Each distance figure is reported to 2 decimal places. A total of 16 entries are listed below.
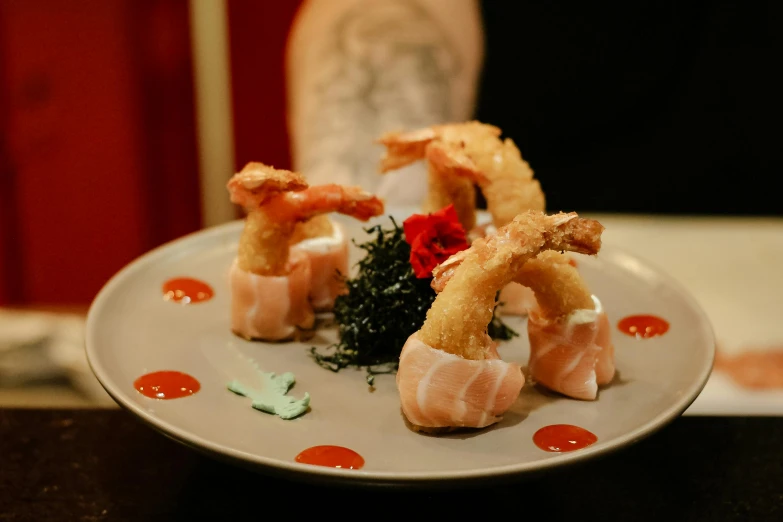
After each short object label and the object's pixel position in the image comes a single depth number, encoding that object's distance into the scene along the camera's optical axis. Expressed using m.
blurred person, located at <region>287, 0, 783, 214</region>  1.23
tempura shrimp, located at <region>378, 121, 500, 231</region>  0.80
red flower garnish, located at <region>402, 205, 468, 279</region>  0.76
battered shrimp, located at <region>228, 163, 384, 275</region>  0.78
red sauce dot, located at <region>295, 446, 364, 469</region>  0.69
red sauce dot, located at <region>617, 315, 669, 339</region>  0.80
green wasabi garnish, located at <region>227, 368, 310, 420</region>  0.73
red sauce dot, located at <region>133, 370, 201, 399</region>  0.74
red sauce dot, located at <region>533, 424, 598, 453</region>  0.71
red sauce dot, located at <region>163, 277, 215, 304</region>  0.83
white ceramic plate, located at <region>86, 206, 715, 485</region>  0.69
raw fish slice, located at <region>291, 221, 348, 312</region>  0.82
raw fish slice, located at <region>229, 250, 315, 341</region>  0.79
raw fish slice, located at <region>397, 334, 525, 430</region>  0.71
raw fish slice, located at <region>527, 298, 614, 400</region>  0.74
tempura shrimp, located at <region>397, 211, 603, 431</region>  0.71
